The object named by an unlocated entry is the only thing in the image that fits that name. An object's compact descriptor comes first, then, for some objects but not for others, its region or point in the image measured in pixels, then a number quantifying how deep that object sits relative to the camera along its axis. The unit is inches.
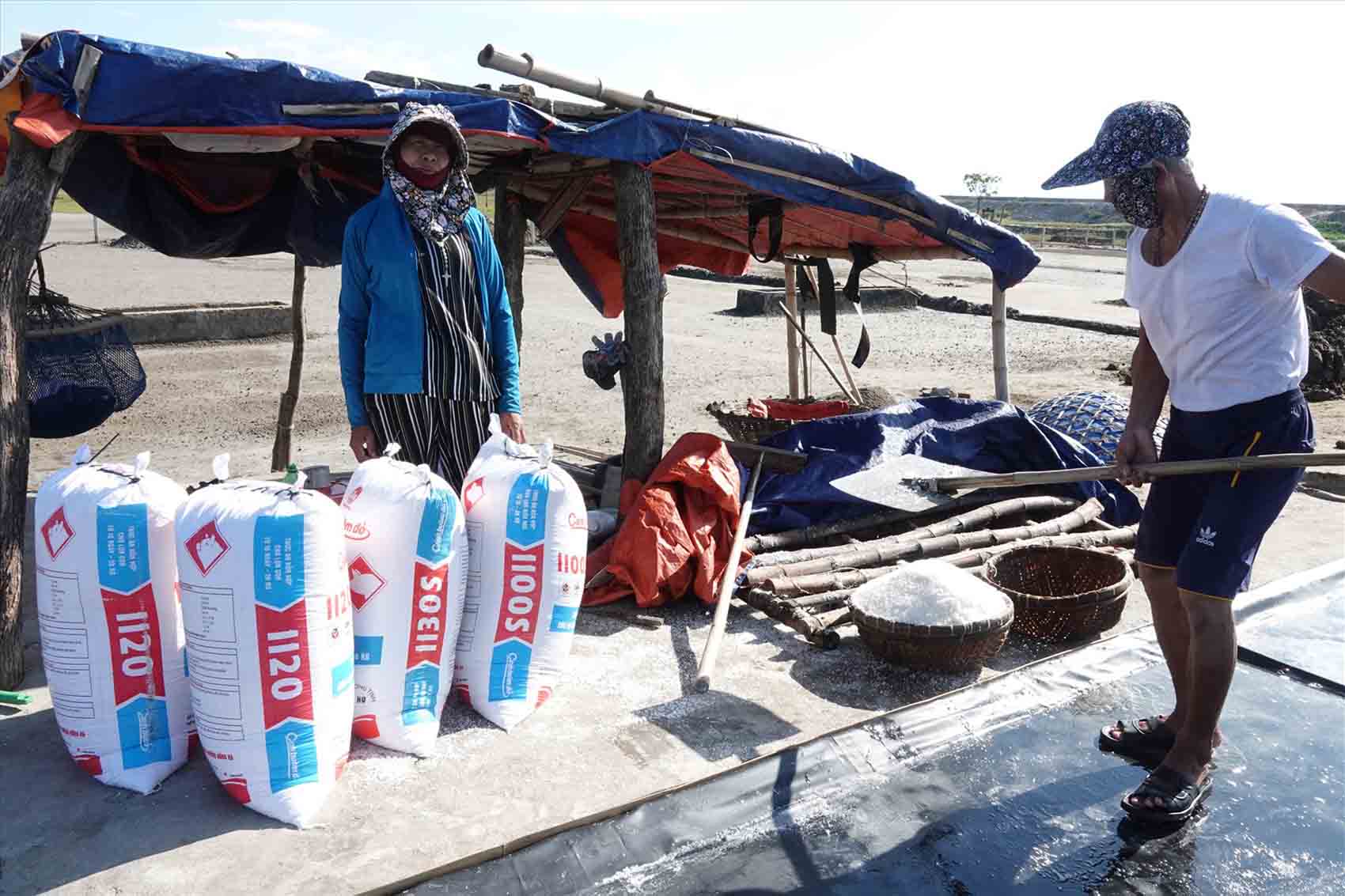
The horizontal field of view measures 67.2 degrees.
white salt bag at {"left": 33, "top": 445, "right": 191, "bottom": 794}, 101.2
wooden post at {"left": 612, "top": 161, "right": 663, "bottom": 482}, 179.9
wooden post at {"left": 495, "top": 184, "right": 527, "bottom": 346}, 233.6
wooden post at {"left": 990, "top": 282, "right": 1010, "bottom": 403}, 243.0
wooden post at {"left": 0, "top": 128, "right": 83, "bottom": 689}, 126.0
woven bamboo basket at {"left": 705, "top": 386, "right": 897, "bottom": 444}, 247.0
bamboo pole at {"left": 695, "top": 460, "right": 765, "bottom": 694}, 125.7
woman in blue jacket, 131.4
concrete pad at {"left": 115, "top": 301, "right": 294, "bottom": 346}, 426.9
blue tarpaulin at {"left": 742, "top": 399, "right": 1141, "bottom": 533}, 205.0
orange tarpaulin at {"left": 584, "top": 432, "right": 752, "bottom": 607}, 163.5
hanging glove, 183.5
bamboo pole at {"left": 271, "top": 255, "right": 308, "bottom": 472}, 240.2
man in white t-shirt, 98.5
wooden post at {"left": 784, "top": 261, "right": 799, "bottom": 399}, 300.8
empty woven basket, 152.3
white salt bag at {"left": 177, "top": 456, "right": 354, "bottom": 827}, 98.0
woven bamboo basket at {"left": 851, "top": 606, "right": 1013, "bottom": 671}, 137.9
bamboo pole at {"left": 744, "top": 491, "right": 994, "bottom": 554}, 184.7
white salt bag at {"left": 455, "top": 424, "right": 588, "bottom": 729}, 122.3
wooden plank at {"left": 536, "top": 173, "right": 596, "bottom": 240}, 212.7
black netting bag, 185.5
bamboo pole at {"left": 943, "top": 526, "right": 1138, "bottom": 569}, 180.9
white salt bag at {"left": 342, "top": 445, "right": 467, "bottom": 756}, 111.1
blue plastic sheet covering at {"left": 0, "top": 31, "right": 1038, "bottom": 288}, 130.3
